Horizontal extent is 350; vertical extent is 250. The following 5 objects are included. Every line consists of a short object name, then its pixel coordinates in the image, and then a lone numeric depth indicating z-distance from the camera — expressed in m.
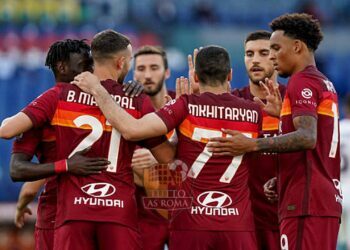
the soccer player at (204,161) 16.12
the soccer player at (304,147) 15.87
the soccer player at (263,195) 18.53
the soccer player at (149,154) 19.61
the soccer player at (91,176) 15.95
